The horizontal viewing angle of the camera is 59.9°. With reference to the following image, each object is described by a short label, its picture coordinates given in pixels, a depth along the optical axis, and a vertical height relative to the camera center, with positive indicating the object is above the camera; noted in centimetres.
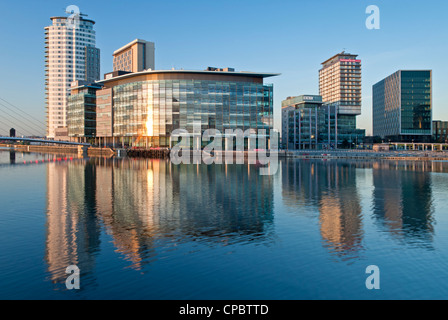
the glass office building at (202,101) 15175 +2008
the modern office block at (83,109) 19938 +2271
